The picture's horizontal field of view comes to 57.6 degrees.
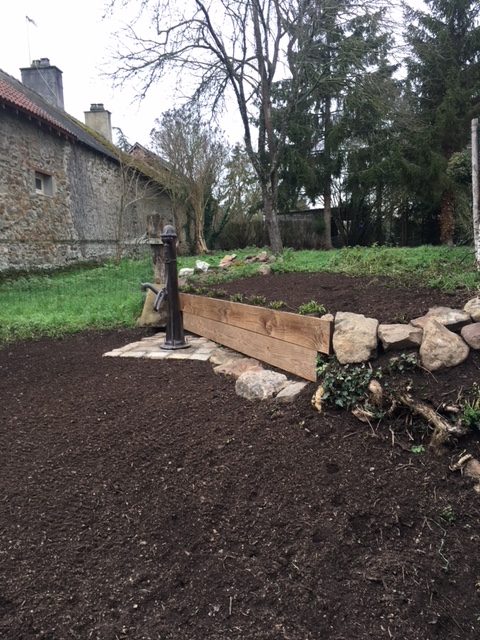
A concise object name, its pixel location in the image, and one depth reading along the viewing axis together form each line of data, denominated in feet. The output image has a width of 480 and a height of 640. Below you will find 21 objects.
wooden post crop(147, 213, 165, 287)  17.90
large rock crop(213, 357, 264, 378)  9.84
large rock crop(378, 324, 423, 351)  7.15
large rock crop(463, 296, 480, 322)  7.25
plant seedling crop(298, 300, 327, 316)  9.57
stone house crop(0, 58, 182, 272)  33.42
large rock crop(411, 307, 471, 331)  7.14
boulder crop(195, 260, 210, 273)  23.32
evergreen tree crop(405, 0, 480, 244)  45.55
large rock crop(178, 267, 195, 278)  21.72
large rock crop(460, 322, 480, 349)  6.76
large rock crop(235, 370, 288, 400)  8.40
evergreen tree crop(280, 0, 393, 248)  34.24
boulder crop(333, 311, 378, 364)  7.36
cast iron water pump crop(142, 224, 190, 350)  12.92
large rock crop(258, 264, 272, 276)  19.05
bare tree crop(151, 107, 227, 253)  50.21
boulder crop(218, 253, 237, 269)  24.80
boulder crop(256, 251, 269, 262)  26.17
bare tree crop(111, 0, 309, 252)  34.32
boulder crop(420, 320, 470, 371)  6.62
